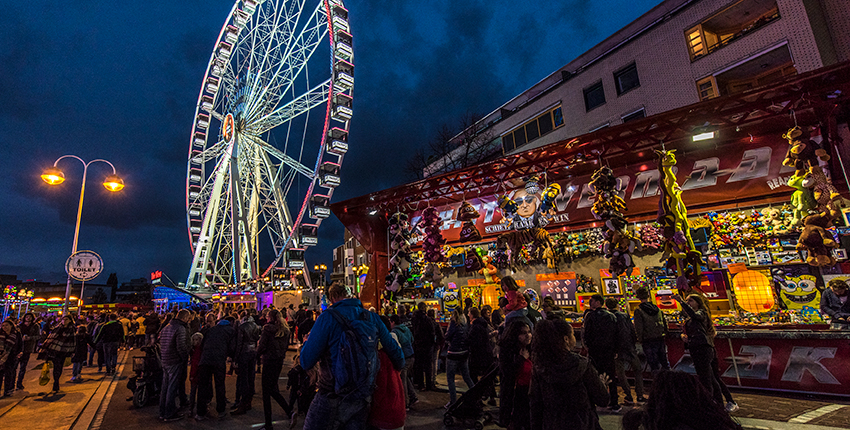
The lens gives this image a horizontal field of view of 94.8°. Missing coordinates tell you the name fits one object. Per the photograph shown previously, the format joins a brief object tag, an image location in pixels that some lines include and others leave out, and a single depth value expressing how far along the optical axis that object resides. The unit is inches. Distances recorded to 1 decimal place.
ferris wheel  733.9
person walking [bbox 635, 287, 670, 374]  237.9
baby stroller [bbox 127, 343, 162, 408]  270.5
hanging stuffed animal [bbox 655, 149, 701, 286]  259.6
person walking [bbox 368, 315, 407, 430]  121.2
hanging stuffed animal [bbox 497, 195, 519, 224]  362.0
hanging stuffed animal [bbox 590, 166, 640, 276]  290.4
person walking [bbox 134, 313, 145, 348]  570.5
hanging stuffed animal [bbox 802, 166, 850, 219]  245.0
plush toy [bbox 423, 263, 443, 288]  377.7
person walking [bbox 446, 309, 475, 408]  232.8
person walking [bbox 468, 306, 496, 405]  221.8
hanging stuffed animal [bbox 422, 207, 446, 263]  394.3
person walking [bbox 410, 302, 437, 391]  288.5
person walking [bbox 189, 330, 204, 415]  241.4
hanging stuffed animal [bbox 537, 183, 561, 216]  337.6
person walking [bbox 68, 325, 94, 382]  380.8
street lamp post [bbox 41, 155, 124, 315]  418.6
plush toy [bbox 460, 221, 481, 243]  382.9
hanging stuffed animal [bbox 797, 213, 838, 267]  242.5
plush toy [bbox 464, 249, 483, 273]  397.7
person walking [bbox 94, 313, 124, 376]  422.9
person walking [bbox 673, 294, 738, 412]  199.2
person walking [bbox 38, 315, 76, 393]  326.0
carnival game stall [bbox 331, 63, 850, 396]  250.2
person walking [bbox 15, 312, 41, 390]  342.3
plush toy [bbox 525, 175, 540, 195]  348.9
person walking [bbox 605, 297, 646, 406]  219.8
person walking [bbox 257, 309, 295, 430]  210.7
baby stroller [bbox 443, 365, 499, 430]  199.5
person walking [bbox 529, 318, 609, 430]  105.9
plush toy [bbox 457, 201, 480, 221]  371.6
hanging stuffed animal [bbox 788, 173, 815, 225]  259.9
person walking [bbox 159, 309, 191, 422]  233.0
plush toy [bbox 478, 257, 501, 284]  468.4
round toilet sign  355.7
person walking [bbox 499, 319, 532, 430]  150.5
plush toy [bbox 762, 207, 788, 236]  317.1
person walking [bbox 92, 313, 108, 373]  428.5
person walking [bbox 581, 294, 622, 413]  213.9
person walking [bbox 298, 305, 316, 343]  369.7
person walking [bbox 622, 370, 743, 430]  64.3
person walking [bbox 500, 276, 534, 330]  169.3
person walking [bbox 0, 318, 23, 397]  296.4
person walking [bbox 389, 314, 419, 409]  231.9
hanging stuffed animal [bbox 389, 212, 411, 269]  390.0
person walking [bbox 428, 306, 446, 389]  295.5
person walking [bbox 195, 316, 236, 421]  239.1
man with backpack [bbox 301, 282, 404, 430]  114.3
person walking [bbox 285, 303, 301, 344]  491.8
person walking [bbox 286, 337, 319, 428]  195.9
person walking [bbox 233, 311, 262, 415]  247.9
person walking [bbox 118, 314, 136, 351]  589.0
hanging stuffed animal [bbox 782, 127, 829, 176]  258.7
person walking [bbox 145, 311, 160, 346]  442.0
